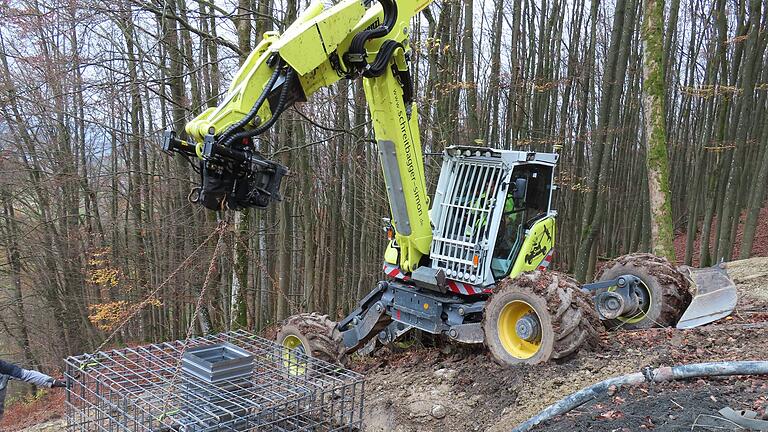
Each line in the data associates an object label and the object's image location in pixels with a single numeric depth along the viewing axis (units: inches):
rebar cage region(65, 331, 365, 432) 129.9
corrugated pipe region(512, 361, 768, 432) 134.5
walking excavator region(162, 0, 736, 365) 179.3
